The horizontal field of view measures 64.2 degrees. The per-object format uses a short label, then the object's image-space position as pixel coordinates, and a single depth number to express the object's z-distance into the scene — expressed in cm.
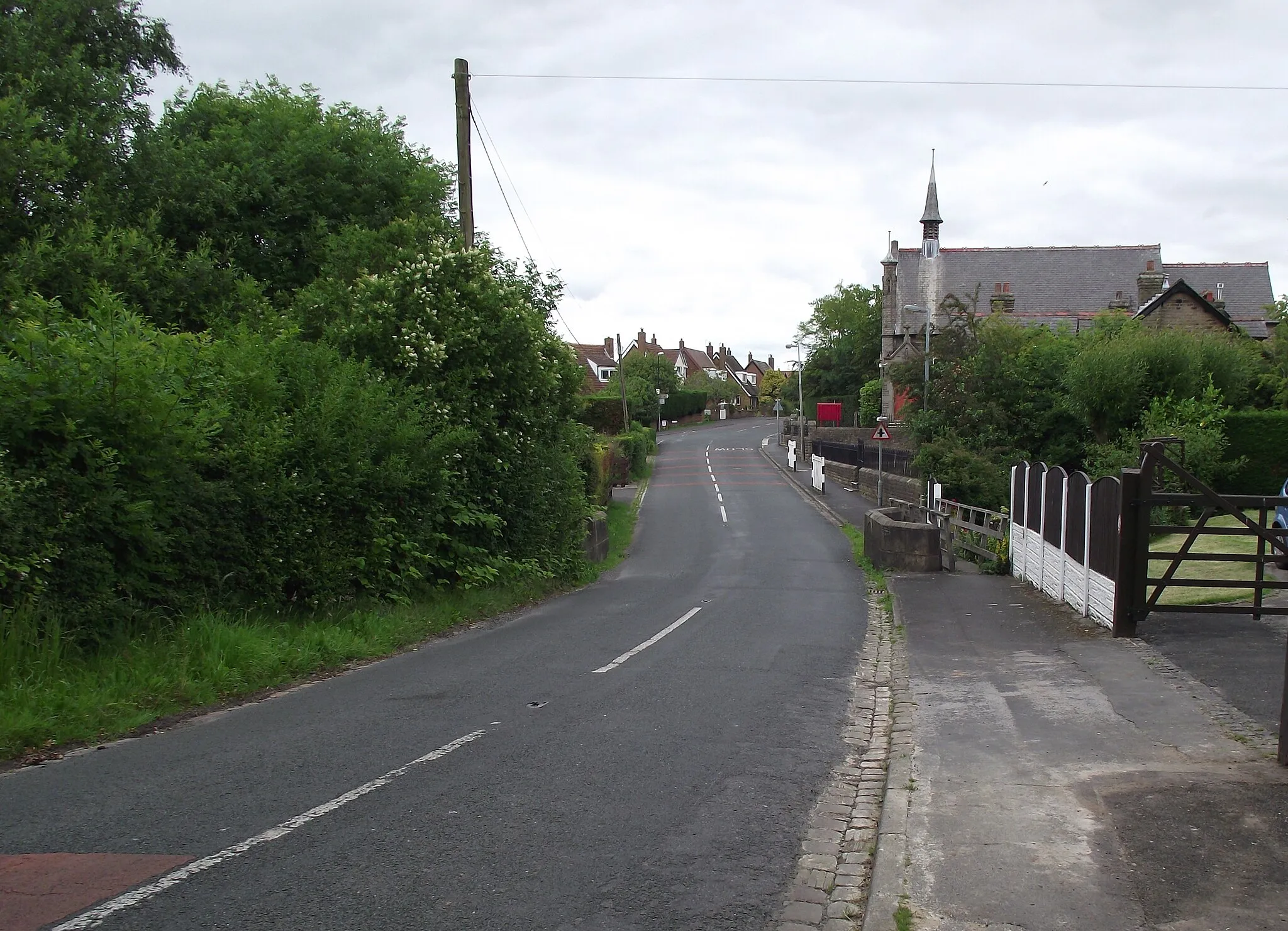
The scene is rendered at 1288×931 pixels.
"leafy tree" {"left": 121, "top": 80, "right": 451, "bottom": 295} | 2048
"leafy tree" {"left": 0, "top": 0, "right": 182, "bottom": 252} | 1664
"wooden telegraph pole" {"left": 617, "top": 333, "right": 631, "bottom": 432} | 6238
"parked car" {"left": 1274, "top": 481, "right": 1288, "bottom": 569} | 1712
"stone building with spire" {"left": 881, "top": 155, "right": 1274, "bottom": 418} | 6341
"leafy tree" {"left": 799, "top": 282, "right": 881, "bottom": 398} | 9200
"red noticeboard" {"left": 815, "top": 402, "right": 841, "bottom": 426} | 7394
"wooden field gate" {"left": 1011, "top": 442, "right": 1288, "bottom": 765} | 1129
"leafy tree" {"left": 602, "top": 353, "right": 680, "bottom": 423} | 8462
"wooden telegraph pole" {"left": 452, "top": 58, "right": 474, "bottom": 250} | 1797
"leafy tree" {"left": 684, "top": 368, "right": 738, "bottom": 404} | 12631
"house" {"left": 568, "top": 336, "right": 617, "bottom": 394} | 11356
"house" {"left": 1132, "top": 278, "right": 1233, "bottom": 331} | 5356
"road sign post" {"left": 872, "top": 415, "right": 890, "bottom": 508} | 3524
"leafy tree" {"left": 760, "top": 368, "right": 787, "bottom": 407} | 13068
